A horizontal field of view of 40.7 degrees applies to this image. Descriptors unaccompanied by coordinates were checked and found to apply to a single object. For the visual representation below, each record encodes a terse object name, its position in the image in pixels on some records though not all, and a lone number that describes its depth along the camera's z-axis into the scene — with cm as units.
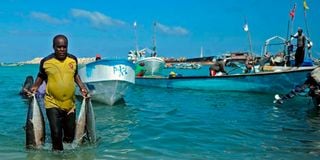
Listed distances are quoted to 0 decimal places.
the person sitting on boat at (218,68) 2364
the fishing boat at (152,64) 3484
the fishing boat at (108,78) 1598
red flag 2488
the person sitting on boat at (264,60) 2412
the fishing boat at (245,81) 1906
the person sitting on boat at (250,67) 2400
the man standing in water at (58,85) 688
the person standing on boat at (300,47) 1927
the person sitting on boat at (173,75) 2506
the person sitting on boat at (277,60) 2277
